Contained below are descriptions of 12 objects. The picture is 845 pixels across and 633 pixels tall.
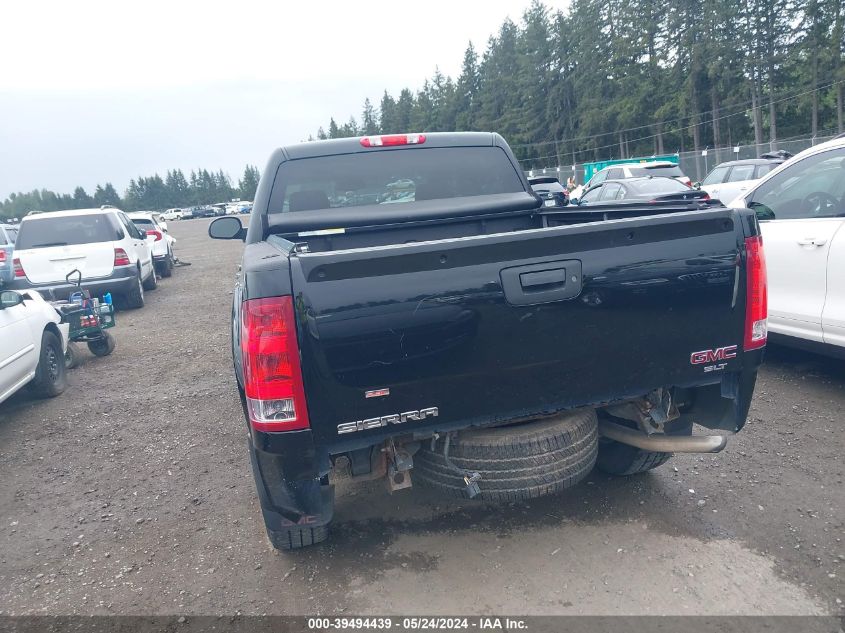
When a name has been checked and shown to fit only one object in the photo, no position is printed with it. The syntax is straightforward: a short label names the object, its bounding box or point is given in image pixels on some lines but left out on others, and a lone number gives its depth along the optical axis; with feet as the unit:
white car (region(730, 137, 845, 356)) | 15.57
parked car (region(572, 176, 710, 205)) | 44.47
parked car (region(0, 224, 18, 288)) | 43.94
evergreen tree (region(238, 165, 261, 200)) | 530.68
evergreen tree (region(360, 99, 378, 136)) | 375.86
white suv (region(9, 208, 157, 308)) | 35.37
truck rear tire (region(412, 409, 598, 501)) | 9.45
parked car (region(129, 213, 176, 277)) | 56.90
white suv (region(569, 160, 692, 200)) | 63.77
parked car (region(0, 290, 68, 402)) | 18.95
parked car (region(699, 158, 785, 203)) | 51.93
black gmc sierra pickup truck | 8.19
